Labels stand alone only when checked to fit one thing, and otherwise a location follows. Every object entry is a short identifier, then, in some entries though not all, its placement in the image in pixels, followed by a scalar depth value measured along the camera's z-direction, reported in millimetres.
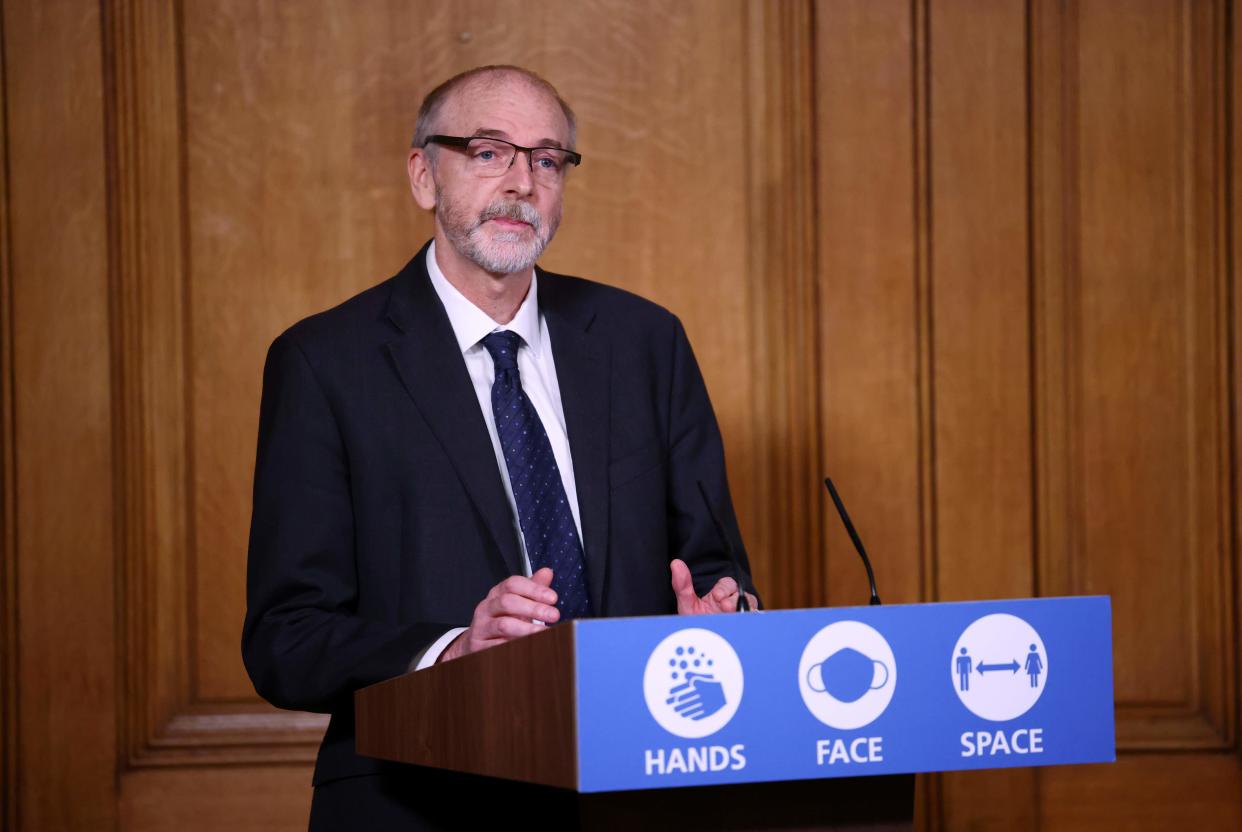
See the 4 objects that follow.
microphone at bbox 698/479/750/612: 3629
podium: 3462
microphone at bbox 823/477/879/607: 3700
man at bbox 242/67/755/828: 3952
